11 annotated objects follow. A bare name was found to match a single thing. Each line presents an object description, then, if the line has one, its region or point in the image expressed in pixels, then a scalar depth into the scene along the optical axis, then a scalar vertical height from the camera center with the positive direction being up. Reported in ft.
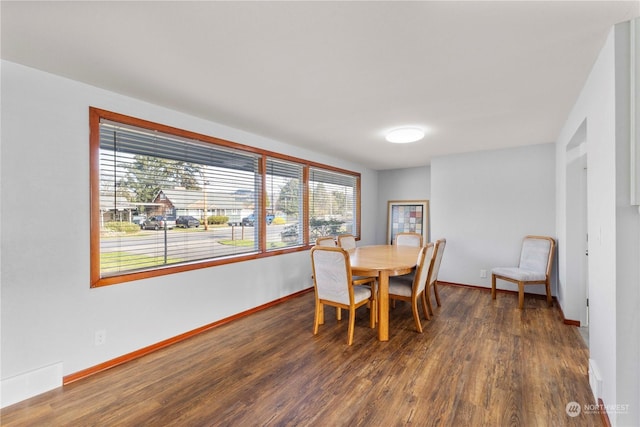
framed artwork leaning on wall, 19.62 -0.31
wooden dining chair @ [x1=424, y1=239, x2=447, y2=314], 11.04 -2.15
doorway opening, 10.03 -0.69
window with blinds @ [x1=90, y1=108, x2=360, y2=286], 7.80 +0.46
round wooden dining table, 9.23 -1.87
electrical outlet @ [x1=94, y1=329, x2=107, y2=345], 7.41 -3.27
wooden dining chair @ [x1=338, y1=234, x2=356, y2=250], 14.56 -1.51
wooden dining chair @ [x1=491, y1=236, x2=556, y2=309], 12.09 -2.59
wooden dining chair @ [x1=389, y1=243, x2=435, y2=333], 9.77 -2.64
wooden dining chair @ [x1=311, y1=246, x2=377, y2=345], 8.87 -2.37
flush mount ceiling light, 10.67 +3.01
